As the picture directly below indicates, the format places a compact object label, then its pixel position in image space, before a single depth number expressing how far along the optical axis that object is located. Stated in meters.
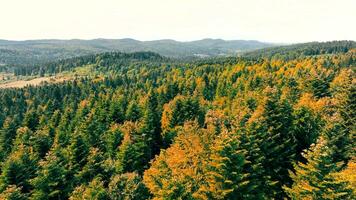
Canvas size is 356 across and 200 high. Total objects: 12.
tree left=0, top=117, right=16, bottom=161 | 83.09
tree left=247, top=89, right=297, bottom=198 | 39.56
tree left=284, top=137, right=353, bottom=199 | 27.31
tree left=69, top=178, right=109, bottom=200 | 37.09
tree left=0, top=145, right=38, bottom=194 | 51.69
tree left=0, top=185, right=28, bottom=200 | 42.03
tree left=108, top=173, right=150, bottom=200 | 38.44
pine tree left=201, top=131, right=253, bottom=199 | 32.97
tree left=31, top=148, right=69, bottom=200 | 47.66
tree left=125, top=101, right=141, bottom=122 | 90.06
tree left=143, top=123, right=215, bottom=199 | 34.69
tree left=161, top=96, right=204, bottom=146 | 74.19
